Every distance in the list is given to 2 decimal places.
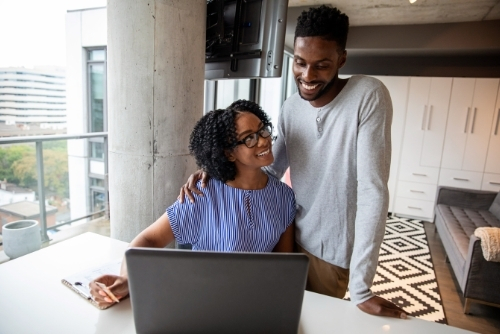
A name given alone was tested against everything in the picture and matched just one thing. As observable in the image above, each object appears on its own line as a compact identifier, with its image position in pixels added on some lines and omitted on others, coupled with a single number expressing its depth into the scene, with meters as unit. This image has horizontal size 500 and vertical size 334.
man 1.05
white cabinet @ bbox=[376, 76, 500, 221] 4.35
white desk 0.88
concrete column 1.50
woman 1.20
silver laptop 0.66
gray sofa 2.47
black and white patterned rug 2.61
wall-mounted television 1.50
